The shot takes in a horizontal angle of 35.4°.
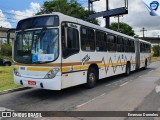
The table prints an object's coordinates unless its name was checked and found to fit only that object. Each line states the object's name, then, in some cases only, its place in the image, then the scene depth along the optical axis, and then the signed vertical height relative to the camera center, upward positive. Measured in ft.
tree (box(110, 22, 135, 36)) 257.94 +27.30
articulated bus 29.99 +0.31
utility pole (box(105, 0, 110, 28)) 101.88 +14.36
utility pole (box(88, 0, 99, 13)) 111.06 +22.55
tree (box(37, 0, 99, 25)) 109.07 +24.97
